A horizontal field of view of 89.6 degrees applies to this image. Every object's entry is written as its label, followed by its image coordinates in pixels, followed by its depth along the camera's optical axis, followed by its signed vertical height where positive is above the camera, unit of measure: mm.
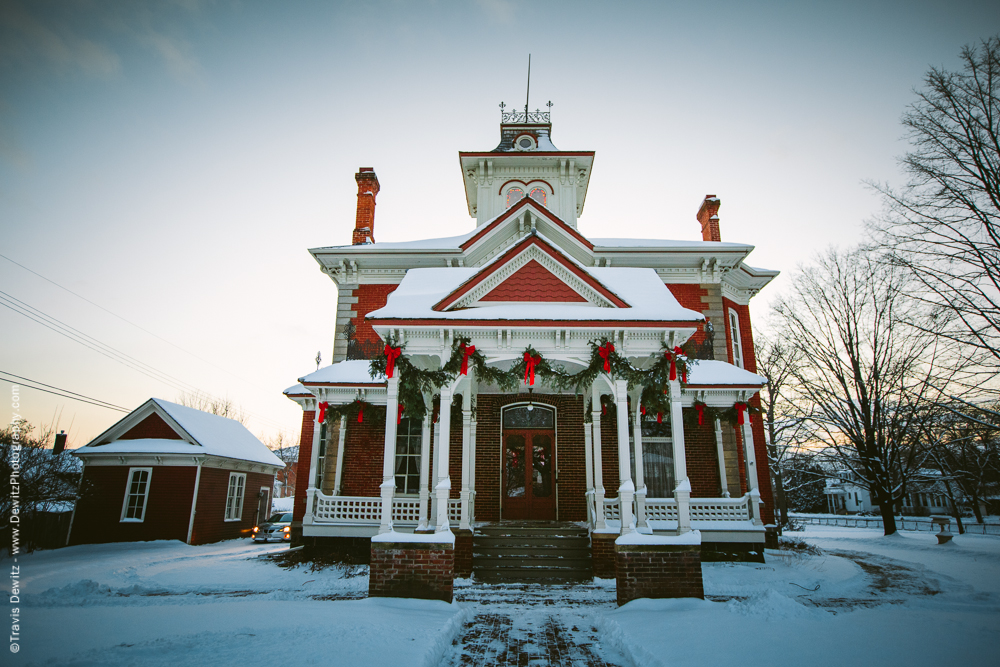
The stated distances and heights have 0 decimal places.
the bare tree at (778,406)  26766 +3630
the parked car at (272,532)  19656 -2429
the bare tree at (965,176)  11477 +6696
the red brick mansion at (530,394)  9398 +1712
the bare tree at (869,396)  19719 +3055
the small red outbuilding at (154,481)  18547 -537
